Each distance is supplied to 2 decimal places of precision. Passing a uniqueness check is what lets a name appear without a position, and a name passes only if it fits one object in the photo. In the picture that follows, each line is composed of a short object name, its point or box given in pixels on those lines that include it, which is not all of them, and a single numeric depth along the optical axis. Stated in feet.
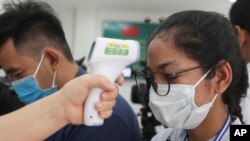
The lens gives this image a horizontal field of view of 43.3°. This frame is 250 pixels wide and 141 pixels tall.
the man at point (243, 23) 5.23
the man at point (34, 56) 4.51
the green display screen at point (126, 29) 20.22
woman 3.70
